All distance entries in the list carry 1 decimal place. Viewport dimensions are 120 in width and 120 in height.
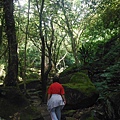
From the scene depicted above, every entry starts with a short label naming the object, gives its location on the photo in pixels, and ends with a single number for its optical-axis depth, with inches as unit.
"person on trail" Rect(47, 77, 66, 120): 187.0
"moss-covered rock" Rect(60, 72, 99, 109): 254.3
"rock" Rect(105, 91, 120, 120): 180.4
